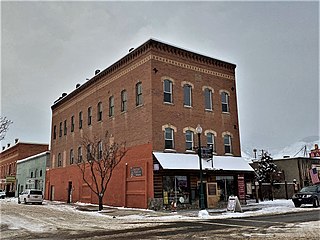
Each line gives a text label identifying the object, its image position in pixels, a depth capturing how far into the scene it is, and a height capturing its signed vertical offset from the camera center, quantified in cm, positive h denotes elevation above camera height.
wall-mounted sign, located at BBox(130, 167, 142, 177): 2586 +173
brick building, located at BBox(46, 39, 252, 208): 2553 +648
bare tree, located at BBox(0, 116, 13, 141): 1737 +353
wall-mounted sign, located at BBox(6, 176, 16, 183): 5157 +265
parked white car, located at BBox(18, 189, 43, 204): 3566 +8
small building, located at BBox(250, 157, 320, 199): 3916 +191
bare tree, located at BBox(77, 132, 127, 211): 2824 +350
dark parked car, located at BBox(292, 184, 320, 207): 2467 -31
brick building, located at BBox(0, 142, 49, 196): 6825 +840
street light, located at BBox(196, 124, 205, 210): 2133 -15
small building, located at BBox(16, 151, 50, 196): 4916 +390
